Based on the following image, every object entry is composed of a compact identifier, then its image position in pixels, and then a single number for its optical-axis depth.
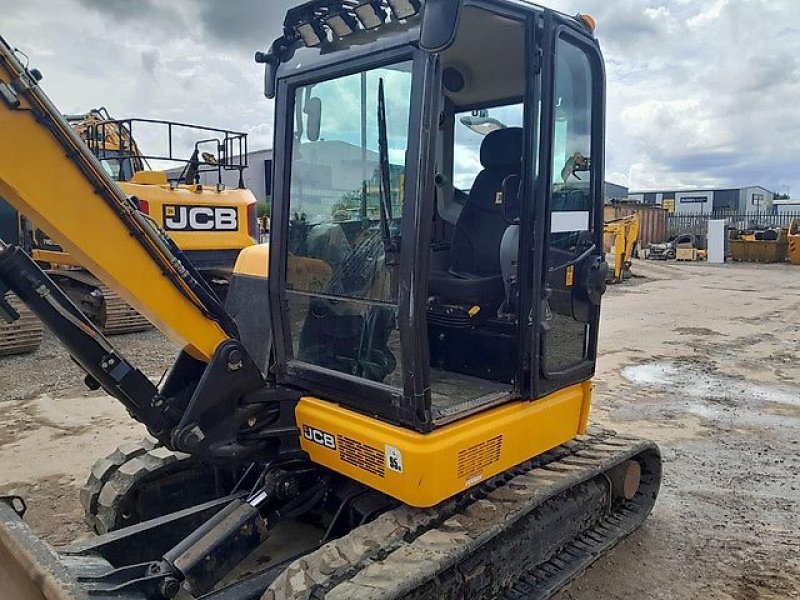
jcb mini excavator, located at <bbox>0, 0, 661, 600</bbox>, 2.51
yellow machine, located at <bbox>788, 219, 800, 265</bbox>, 22.70
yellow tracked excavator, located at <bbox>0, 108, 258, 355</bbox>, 8.56
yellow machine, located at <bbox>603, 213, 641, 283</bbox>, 16.92
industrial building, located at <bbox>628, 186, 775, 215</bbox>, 49.16
